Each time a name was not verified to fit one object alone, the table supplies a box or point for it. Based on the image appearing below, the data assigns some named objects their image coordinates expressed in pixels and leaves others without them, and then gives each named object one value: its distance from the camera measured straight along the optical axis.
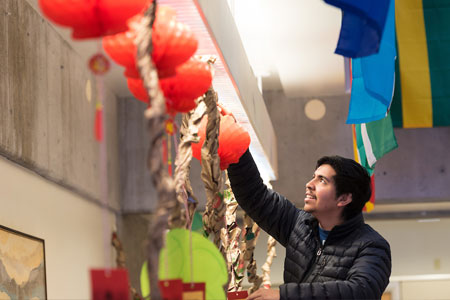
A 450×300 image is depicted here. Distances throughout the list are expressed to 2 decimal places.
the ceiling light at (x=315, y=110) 11.80
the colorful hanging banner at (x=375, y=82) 4.16
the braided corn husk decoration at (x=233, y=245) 4.71
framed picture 6.64
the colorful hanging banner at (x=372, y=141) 7.42
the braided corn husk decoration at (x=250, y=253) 5.60
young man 3.59
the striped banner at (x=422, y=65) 7.45
